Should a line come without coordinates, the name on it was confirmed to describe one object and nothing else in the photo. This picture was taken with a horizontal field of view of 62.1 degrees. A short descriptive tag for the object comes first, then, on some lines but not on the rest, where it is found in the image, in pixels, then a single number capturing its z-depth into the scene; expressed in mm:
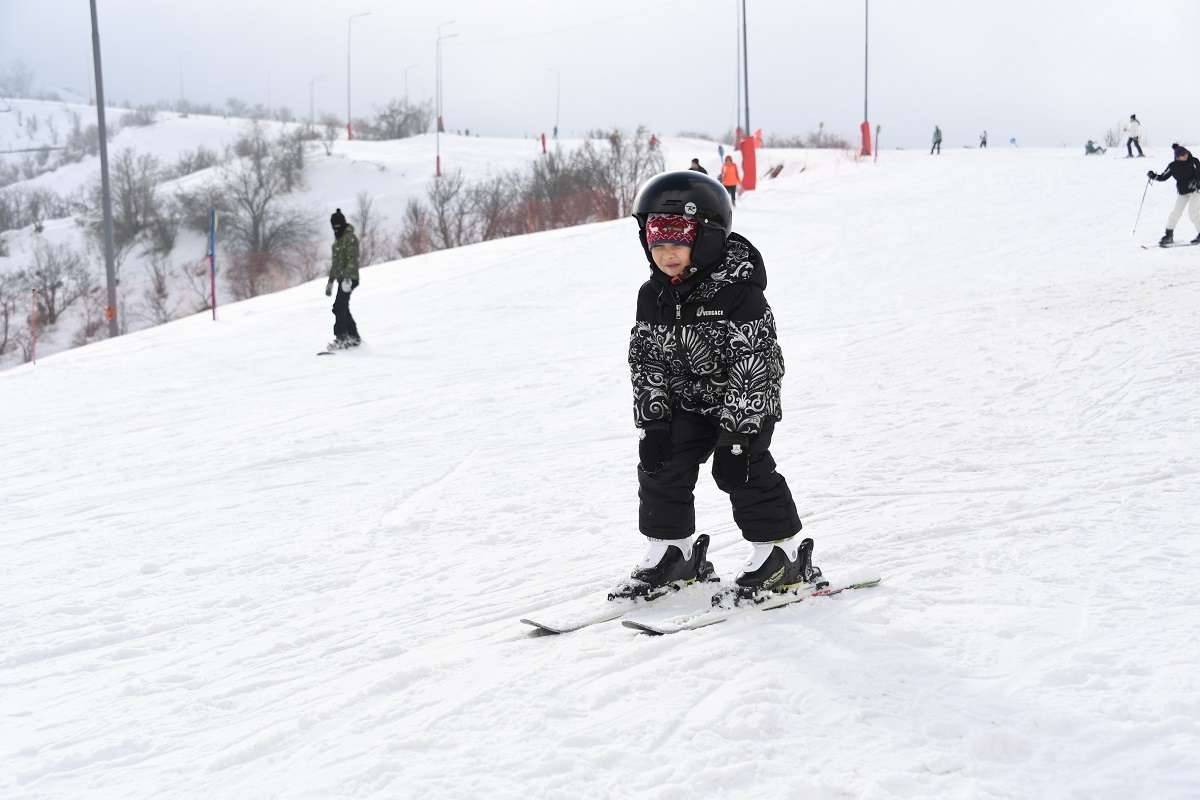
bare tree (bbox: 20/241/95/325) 50344
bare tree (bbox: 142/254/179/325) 52031
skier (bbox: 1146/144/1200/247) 15199
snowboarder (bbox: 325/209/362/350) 12875
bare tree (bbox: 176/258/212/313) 54344
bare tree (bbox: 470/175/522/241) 48906
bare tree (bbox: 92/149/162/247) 61312
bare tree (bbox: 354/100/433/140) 90250
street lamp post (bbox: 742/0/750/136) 29641
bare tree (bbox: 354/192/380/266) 52719
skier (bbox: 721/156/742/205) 22953
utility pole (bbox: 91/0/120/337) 19906
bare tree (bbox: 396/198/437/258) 50250
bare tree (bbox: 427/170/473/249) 53844
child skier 3605
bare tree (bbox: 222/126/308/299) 56125
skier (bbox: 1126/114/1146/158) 31717
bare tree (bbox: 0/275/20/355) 50344
